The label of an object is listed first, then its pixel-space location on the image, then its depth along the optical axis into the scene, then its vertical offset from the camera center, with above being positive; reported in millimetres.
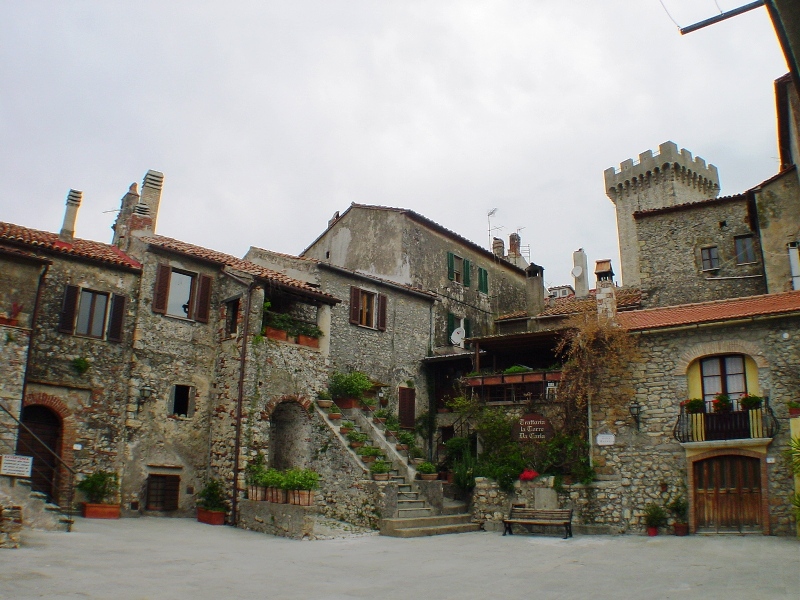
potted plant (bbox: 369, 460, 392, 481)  17109 -460
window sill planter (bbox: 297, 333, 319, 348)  19844 +3353
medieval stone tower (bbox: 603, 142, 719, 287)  39812 +17102
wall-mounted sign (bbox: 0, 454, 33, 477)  12578 -398
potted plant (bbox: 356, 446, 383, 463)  17891 -4
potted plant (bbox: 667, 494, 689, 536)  15805 -1273
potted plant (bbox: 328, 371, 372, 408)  21453 +2162
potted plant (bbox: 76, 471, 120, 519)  16141 -1243
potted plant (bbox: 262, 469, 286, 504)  15562 -833
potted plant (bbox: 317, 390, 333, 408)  19641 +1579
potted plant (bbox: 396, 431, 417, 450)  20328 +455
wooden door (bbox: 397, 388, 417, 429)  24516 +1732
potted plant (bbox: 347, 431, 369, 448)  18266 +398
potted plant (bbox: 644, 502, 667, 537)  16047 -1410
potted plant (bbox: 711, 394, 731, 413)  15766 +1398
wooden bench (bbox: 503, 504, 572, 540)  15673 -1475
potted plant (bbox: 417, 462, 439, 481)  18125 -461
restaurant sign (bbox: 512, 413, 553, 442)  19016 +814
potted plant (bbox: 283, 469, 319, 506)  14875 -760
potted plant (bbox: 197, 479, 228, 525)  17047 -1446
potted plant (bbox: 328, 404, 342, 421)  19172 +1158
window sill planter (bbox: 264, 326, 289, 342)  19062 +3395
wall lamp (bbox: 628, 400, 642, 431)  17016 +1301
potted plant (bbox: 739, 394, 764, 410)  15445 +1419
